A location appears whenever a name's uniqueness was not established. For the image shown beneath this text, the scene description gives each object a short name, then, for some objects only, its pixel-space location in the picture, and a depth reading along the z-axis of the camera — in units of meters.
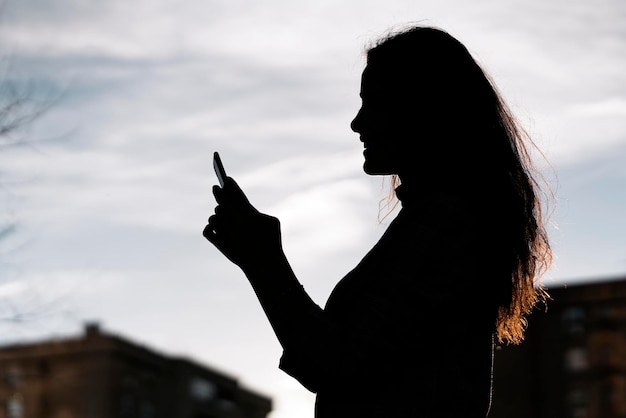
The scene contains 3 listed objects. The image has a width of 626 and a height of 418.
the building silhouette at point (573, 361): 52.75
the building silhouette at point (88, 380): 58.41
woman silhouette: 1.78
